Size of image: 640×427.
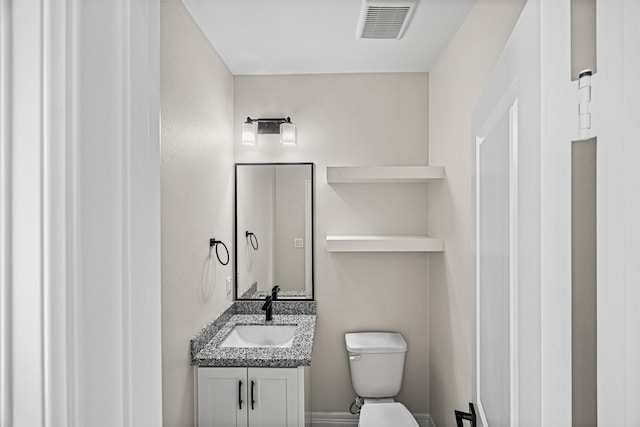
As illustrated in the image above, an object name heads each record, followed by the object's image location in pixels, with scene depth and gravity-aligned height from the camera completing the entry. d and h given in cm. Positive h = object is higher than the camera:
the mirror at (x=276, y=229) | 306 -11
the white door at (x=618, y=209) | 44 +0
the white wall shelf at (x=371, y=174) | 275 +25
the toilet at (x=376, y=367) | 278 -99
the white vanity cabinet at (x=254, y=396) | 214 -90
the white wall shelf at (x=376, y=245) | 274 -21
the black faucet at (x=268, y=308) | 284 -62
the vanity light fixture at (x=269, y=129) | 295 +58
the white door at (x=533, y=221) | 53 -1
